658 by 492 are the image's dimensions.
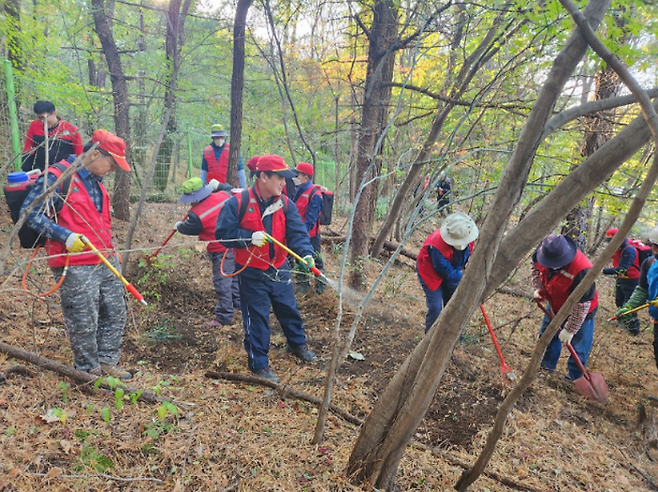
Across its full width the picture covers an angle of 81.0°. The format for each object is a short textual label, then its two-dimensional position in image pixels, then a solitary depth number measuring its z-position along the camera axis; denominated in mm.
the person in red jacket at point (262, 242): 3640
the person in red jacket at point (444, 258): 4090
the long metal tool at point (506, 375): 3846
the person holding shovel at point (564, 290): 3912
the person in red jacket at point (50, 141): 4742
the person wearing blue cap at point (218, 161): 6703
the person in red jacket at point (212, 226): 4711
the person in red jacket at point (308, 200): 5750
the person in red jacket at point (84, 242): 2887
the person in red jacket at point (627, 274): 6586
